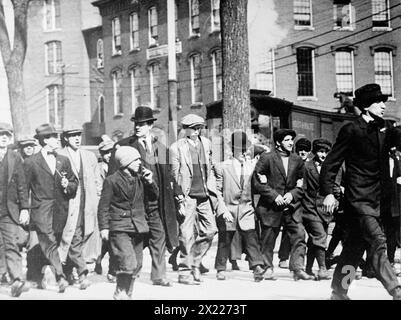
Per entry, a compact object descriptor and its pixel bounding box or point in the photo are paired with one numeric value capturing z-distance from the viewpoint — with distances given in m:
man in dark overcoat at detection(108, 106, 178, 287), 6.66
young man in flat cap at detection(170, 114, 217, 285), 7.19
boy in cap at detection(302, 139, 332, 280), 7.22
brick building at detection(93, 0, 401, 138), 18.17
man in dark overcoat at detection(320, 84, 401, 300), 5.46
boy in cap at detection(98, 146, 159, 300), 5.83
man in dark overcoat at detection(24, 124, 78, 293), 6.72
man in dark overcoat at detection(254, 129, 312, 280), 7.23
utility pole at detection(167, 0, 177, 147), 11.37
